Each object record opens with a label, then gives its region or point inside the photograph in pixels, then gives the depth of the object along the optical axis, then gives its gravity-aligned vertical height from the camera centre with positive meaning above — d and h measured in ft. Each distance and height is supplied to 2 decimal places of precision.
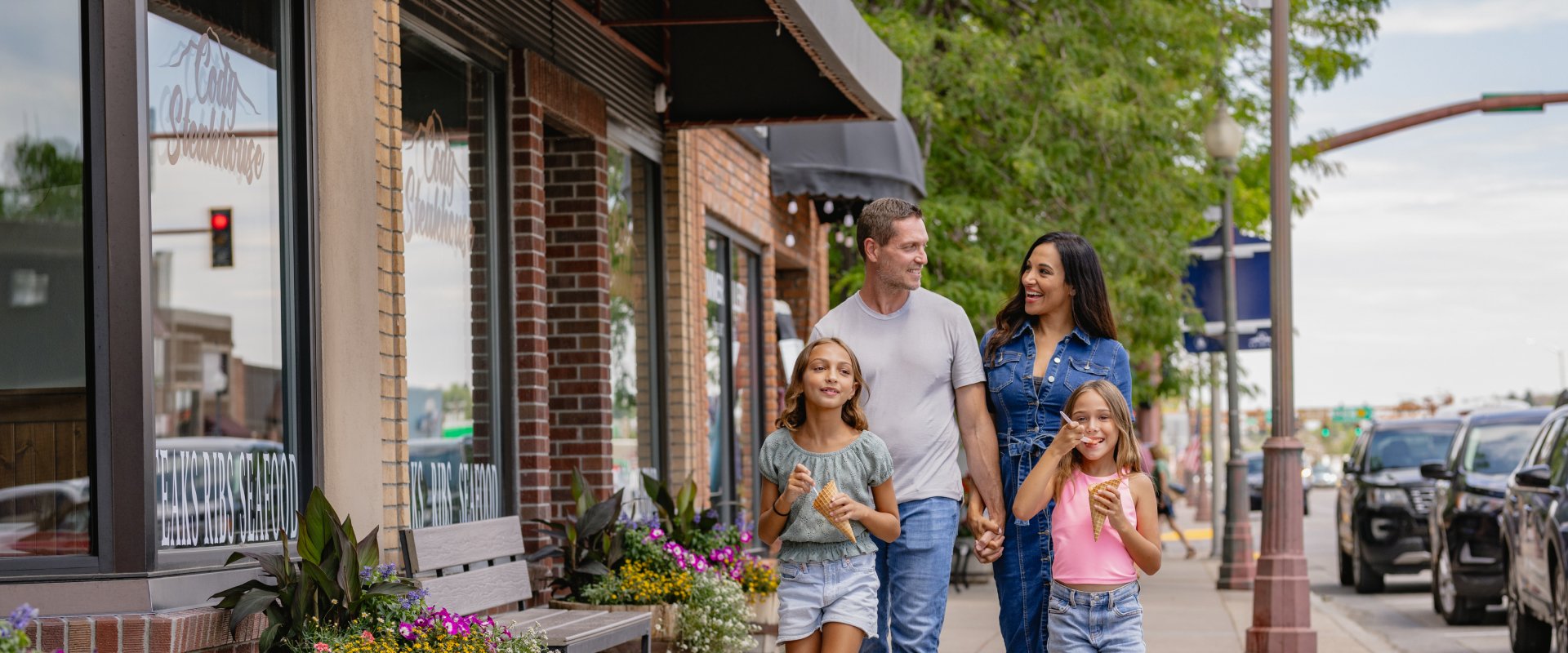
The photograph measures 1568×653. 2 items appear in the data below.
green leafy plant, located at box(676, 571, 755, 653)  30.01 -5.00
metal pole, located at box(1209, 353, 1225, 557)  79.00 -7.25
